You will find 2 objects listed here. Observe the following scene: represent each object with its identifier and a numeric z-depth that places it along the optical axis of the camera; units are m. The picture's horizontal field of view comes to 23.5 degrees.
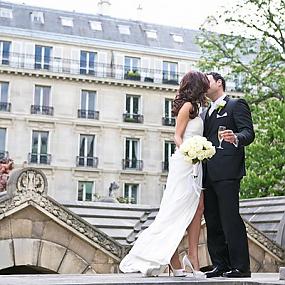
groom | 7.25
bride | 7.41
